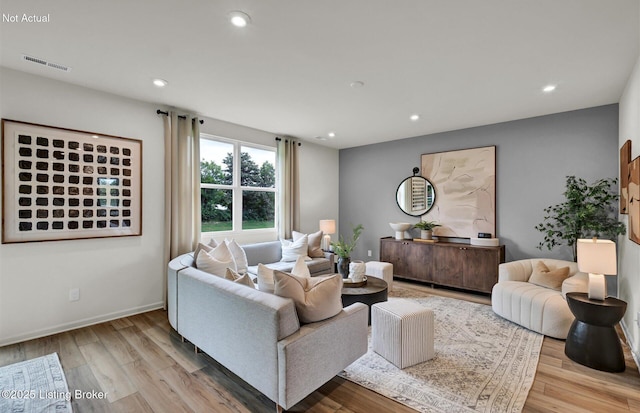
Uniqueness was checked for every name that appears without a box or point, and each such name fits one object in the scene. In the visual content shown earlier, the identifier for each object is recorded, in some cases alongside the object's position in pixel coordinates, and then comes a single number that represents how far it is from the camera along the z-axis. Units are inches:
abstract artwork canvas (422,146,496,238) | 186.7
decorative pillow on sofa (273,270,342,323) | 78.5
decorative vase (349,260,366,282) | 139.0
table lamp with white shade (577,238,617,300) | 96.1
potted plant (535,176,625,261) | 141.7
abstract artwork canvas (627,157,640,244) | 96.0
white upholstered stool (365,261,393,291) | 172.1
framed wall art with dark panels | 112.9
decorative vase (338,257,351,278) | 157.4
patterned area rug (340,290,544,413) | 80.1
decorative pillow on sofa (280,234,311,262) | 192.1
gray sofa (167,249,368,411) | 71.1
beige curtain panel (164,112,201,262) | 153.3
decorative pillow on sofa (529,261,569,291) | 132.6
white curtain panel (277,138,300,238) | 213.8
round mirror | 213.6
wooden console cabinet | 169.9
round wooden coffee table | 123.2
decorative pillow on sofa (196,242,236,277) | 116.0
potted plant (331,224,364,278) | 156.6
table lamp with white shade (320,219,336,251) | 216.7
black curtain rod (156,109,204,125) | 150.7
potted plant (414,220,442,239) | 203.3
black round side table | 94.3
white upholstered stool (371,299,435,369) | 95.7
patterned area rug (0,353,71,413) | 77.7
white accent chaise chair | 117.1
